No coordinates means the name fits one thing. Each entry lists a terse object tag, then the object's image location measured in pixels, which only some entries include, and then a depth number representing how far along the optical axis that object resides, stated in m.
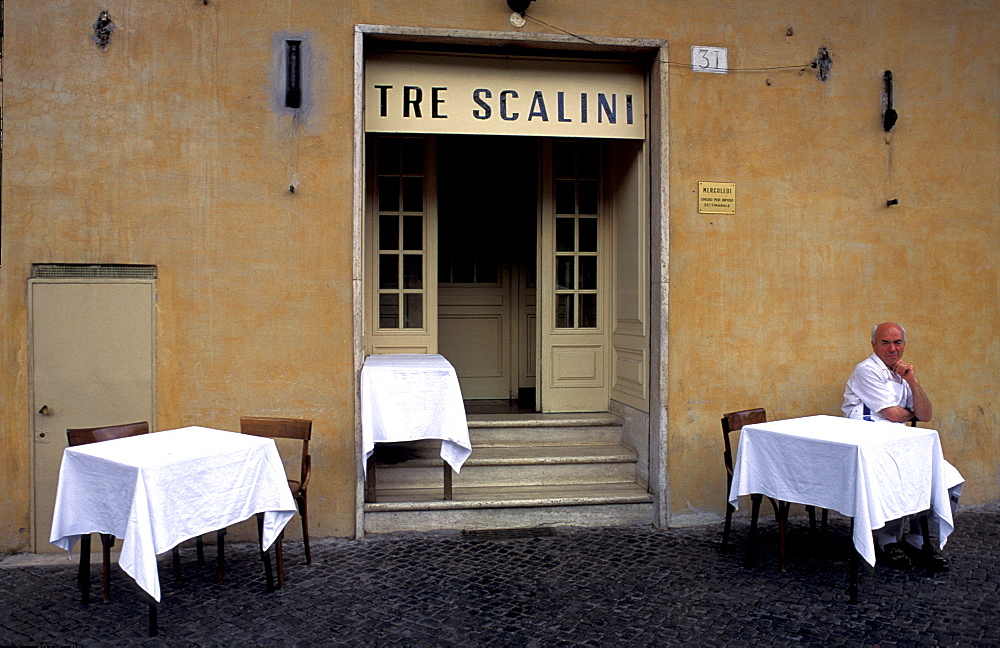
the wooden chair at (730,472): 4.86
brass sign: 5.95
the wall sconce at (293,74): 5.47
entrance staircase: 5.73
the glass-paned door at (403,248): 7.00
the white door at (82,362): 5.23
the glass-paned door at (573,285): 7.30
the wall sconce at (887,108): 6.15
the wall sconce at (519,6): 5.62
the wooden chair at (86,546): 4.34
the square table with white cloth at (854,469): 4.32
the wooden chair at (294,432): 4.92
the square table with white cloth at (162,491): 3.79
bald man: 5.02
